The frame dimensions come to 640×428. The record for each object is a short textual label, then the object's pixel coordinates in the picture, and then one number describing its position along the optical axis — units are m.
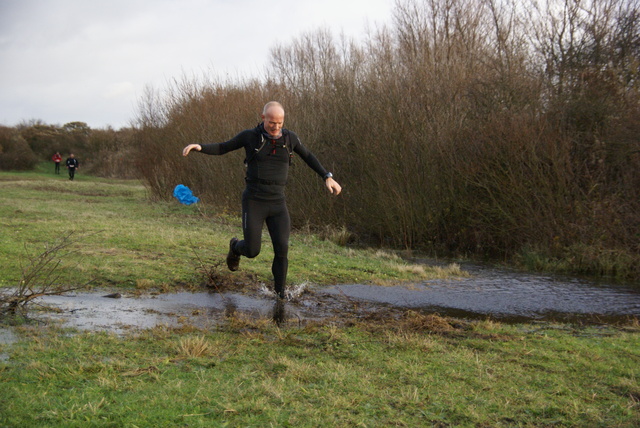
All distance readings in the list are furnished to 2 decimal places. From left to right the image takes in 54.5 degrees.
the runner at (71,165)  43.00
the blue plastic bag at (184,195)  22.30
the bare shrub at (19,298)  6.09
